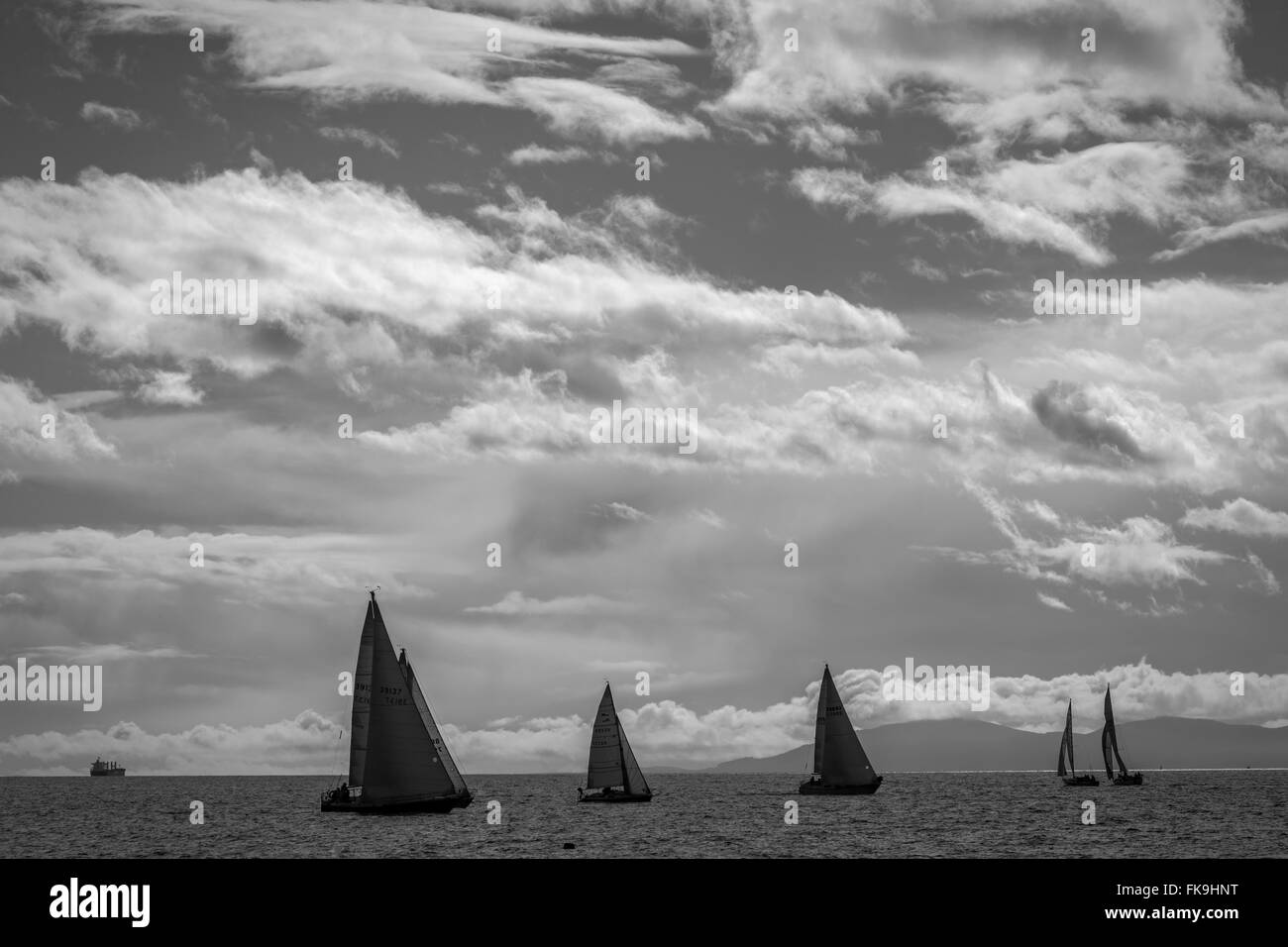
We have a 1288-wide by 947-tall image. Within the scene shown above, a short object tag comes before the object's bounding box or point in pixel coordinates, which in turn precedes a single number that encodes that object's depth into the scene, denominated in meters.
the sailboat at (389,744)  92.50
